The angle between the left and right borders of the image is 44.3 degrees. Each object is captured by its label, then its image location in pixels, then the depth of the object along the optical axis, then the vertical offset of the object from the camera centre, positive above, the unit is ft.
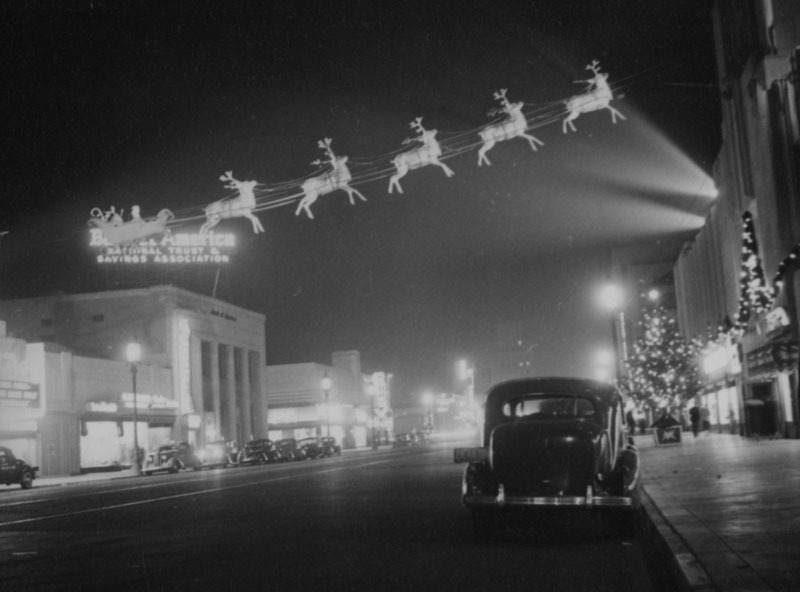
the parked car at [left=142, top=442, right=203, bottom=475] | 163.63 -4.93
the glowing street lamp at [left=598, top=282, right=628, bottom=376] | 110.22 +11.65
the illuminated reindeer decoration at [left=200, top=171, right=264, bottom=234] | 98.48 +23.20
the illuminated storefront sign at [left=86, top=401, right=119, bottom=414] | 180.24 +4.91
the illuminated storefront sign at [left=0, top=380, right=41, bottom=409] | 157.69 +7.18
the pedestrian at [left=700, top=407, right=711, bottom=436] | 183.52 -4.11
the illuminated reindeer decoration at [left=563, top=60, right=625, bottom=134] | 64.18 +19.87
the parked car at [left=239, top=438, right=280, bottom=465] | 189.78 -5.48
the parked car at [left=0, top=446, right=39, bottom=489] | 124.67 -4.01
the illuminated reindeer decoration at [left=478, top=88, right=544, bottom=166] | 66.28 +19.01
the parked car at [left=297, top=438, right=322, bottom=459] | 198.90 -5.30
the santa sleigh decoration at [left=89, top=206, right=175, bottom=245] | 146.82 +33.47
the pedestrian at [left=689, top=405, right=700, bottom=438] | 151.43 -3.02
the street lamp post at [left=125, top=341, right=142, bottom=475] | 158.61 +12.11
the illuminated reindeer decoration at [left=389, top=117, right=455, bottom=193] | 70.54 +18.72
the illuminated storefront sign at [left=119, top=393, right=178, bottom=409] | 195.00 +5.98
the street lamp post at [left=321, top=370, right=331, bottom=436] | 235.26 +8.78
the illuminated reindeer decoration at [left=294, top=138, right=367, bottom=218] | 80.38 +19.76
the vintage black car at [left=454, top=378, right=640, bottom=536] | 36.35 -2.41
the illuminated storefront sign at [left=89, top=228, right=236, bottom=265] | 218.59 +40.51
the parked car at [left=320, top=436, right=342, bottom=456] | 210.79 -5.83
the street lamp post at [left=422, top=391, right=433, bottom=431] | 467.11 +3.52
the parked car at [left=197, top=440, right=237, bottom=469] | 184.75 -5.38
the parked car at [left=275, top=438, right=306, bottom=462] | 194.29 -5.60
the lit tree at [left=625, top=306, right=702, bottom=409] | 162.30 +5.01
